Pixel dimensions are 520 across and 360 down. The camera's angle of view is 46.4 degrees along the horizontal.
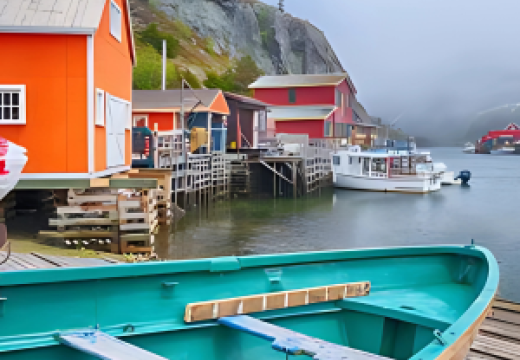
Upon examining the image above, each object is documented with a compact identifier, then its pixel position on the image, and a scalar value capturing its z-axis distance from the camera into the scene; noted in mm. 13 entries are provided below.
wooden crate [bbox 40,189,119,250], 14773
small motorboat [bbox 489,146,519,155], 148375
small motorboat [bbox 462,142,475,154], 177875
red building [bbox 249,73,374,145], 54562
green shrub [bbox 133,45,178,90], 56062
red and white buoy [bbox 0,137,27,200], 6156
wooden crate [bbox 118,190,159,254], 15062
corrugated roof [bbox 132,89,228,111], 32031
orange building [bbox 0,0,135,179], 13805
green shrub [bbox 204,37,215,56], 86381
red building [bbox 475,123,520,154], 154375
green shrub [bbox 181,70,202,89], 60188
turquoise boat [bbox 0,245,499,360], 5047
